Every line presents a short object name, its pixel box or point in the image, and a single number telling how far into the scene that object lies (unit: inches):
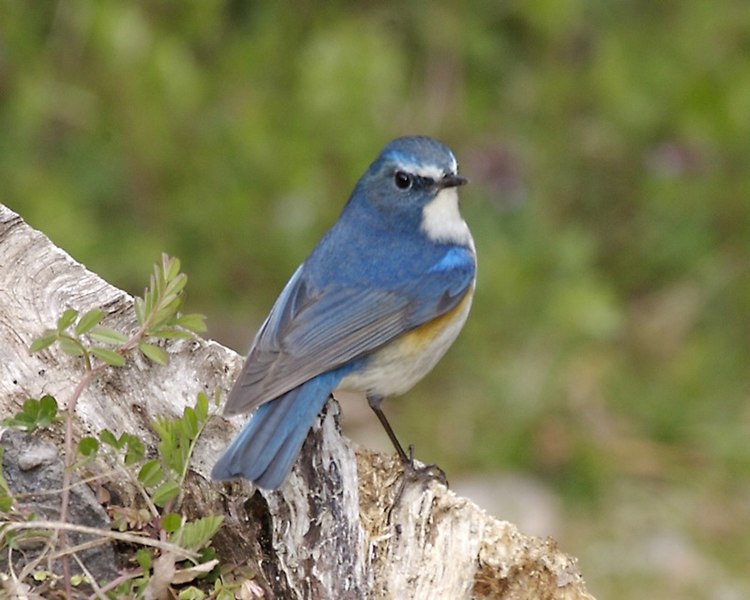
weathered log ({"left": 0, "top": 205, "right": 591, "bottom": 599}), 264.8
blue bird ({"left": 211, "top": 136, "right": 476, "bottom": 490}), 297.5
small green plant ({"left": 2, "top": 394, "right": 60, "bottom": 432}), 252.8
